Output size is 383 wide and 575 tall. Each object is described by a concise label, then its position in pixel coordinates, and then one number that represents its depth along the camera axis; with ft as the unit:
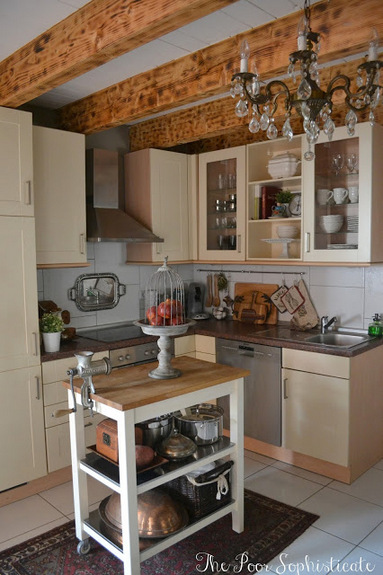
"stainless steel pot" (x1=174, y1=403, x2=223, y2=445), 7.88
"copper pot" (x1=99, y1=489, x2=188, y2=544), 7.11
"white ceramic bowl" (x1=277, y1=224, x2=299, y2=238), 11.59
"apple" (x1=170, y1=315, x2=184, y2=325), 7.36
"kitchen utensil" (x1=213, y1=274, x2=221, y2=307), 14.26
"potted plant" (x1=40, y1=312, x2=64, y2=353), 9.99
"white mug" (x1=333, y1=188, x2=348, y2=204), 10.49
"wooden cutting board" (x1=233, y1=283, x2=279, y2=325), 12.92
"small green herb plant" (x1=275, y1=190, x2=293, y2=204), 11.72
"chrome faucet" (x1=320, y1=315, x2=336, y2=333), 11.49
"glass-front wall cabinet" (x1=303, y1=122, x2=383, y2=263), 10.03
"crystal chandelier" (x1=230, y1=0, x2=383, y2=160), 5.16
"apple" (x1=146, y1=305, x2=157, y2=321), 7.36
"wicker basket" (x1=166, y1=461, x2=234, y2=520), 7.48
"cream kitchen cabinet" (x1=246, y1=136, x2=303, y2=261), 11.58
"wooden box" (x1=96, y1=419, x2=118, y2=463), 6.90
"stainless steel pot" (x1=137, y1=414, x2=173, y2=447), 7.61
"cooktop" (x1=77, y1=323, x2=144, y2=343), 11.27
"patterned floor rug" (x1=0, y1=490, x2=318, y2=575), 7.37
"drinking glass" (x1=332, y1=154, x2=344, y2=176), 10.48
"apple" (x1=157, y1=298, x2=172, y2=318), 7.30
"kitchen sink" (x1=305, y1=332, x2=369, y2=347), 11.08
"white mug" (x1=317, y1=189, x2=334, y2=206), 10.76
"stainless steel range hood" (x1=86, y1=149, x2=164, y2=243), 11.16
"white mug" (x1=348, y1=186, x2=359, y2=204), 10.30
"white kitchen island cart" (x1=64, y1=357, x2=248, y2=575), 6.50
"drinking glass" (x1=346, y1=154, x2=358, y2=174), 10.25
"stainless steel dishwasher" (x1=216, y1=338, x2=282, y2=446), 10.88
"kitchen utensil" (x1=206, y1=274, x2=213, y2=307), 14.40
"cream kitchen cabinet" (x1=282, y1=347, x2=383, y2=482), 9.82
